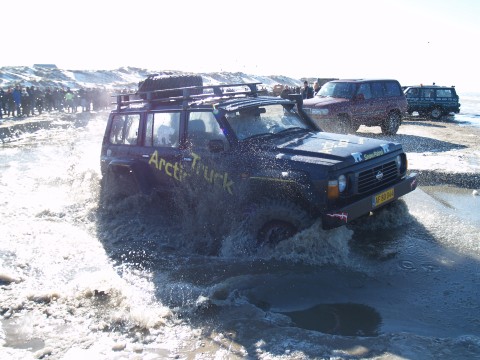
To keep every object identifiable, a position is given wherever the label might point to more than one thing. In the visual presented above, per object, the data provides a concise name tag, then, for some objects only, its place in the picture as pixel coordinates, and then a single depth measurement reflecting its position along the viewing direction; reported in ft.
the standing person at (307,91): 62.54
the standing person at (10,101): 75.77
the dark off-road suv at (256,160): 15.47
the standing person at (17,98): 76.48
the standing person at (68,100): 96.02
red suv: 42.68
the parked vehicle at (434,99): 70.23
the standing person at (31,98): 82.00
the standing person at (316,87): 63.55
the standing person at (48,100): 89.97
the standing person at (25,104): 79.70
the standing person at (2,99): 73.99
